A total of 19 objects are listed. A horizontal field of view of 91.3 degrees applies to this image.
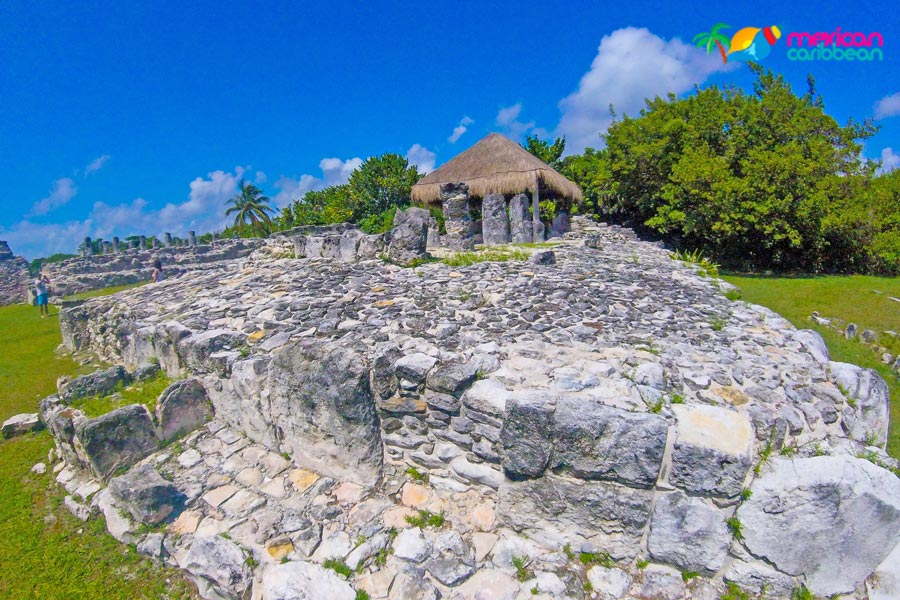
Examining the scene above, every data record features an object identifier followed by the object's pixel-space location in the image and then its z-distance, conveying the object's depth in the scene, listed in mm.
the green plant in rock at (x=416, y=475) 3551
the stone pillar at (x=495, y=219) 10856
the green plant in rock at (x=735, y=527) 2658
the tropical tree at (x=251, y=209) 33156
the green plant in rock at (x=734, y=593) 2600
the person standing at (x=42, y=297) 12684
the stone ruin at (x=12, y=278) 17812
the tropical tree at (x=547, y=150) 21578
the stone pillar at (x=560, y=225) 15406
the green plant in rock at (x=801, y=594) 2576
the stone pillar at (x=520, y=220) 11500
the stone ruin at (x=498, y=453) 2648
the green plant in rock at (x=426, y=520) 3199
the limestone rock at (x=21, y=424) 4980
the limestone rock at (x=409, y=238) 6902
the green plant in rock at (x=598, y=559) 2869
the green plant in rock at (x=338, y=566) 2924
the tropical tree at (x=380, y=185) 22609
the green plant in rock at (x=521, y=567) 2822
